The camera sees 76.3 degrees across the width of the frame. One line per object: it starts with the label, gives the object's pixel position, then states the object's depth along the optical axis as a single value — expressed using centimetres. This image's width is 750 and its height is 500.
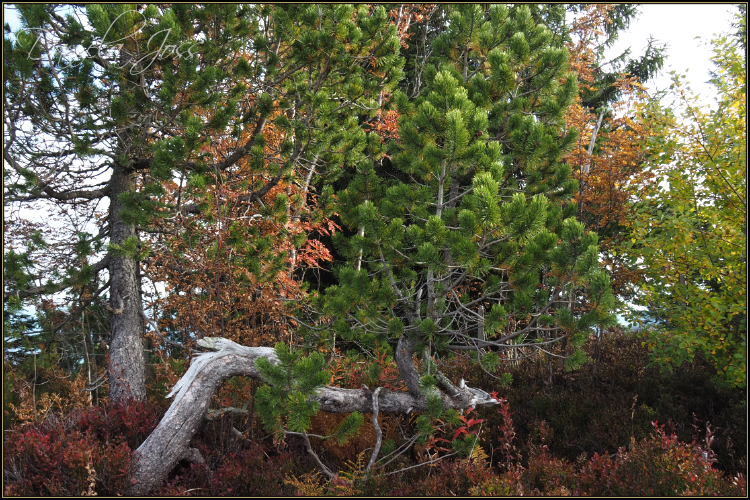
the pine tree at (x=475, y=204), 389
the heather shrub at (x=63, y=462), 409
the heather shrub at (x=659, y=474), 350
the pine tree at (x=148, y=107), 510
